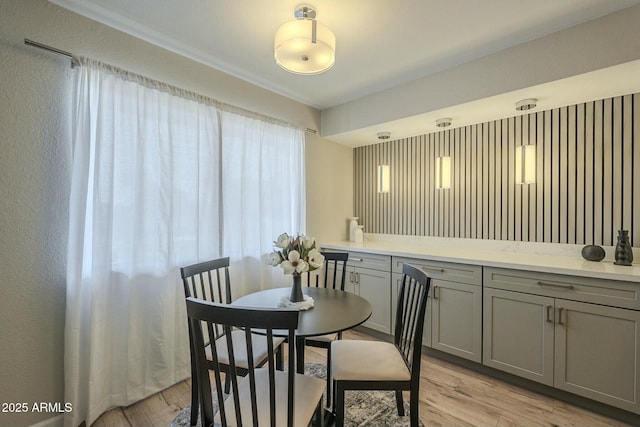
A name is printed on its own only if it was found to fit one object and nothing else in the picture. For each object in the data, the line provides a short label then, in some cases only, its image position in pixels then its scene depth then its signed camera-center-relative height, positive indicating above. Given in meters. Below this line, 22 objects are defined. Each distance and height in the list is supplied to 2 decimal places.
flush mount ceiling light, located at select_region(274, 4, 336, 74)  1.59 +0.94
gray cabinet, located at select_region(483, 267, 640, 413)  1.83 -0.83
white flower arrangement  1.73 -0.25
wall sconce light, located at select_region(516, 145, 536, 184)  2.47 +0.42
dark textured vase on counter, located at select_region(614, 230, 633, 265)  2.07 -0.26
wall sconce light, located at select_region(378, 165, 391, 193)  3.33 +0.38
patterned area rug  1.83 -1.32
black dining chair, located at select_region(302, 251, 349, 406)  1.94 -0.82
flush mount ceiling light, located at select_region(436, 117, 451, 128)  2.82 +0.90
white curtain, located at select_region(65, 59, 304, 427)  1.78 -0.09
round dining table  1.47 -0.58
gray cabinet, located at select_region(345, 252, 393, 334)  2.96 -0.74
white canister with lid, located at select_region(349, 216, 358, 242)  3.76 -0.20
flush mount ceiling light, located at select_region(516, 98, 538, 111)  2.33 +0.89
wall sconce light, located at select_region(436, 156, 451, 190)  2.96 +0.41
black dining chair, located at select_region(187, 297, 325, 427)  1.02 -0.68
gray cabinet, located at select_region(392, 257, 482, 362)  2.41 -0.83
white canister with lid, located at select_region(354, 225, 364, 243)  3.70 -0.29
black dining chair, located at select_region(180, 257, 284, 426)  1.67 -0.83
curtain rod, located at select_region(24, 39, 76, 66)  1.62 +0.93
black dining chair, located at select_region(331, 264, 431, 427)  1.51 -0.84
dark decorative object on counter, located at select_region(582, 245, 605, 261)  2.23 -0.30
